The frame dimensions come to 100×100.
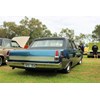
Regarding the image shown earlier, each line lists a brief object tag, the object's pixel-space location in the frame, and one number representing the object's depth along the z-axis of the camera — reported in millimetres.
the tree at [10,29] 62938
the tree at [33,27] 63234
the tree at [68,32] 64125
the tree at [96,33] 72025
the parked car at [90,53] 20512
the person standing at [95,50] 20156
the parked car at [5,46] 10992
